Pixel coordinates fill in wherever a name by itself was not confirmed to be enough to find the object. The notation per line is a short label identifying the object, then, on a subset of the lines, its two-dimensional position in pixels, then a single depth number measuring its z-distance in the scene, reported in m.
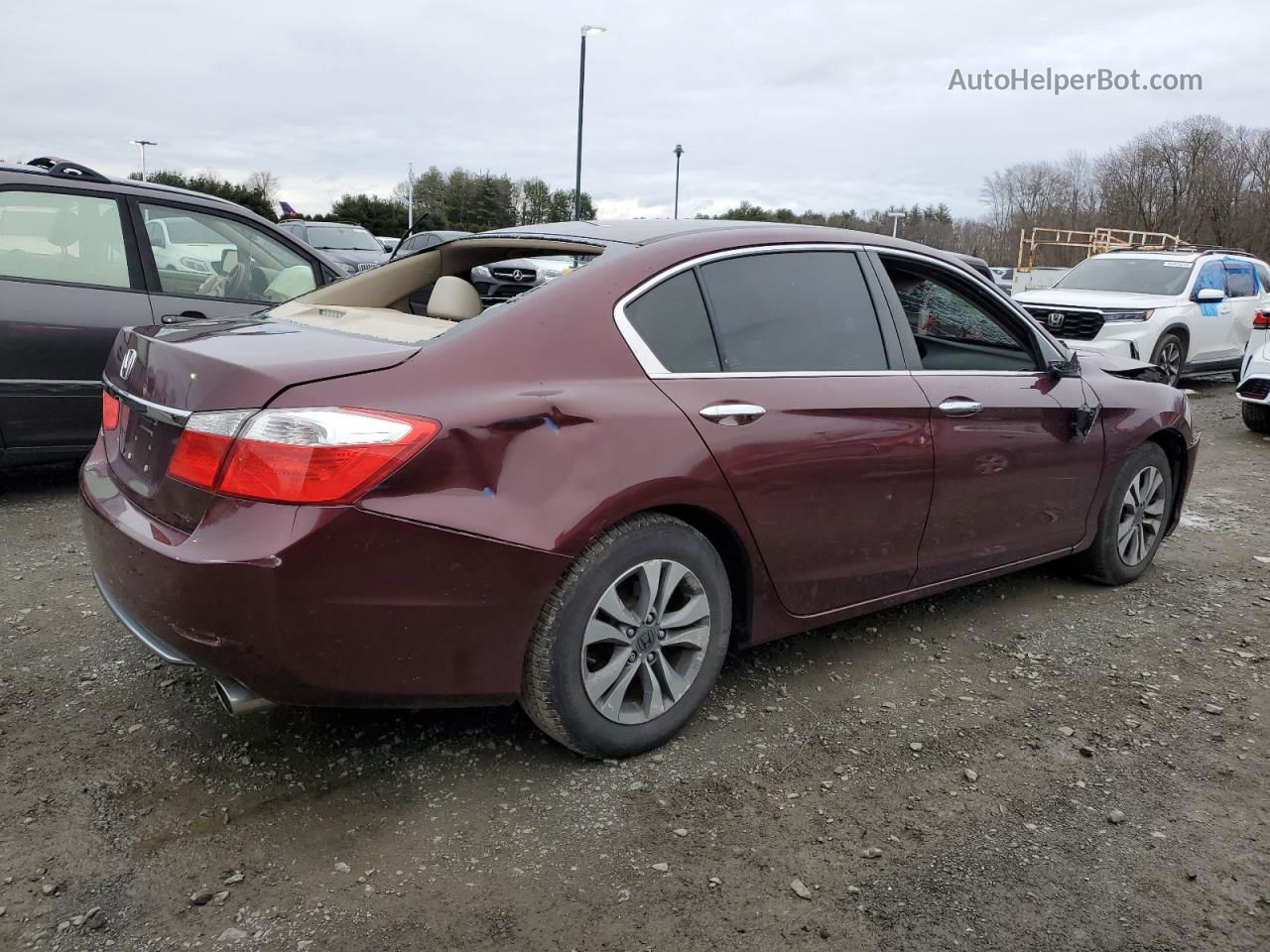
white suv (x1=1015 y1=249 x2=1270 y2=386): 11.13
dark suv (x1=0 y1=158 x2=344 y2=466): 5.15
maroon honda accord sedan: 2.40
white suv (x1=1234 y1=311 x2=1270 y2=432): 9.20
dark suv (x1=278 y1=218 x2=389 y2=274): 20.88
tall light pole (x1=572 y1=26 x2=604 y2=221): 26.86
